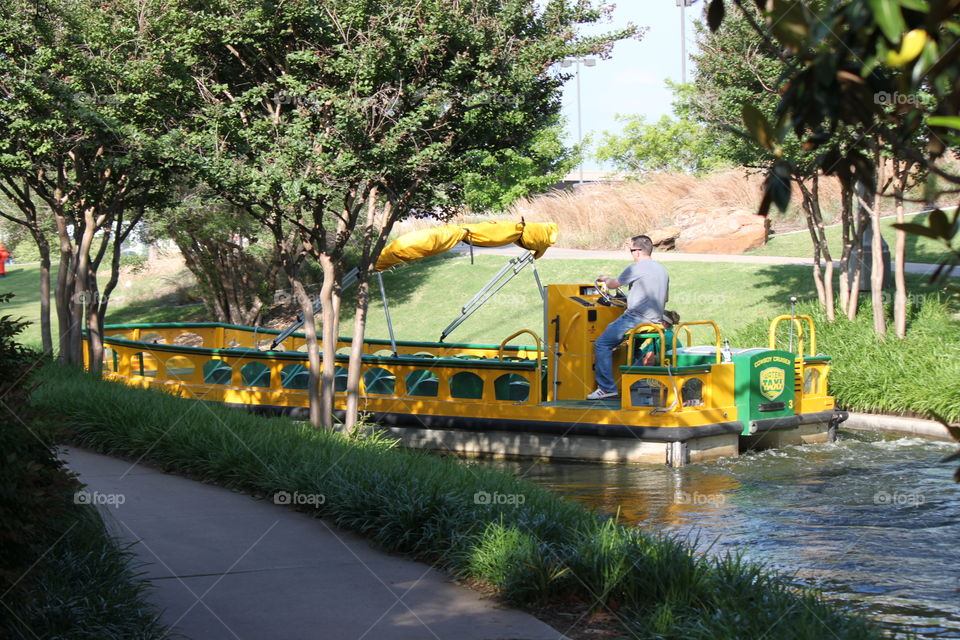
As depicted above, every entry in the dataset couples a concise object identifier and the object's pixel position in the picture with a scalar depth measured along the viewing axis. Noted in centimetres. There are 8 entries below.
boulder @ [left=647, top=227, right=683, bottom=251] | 3136
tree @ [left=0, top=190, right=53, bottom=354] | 1554
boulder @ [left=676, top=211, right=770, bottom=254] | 2961
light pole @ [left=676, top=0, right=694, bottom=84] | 4941
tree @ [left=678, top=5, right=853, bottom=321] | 1476
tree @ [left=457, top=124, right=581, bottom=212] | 3959
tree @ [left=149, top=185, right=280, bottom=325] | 2419
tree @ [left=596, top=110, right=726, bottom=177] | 5059
